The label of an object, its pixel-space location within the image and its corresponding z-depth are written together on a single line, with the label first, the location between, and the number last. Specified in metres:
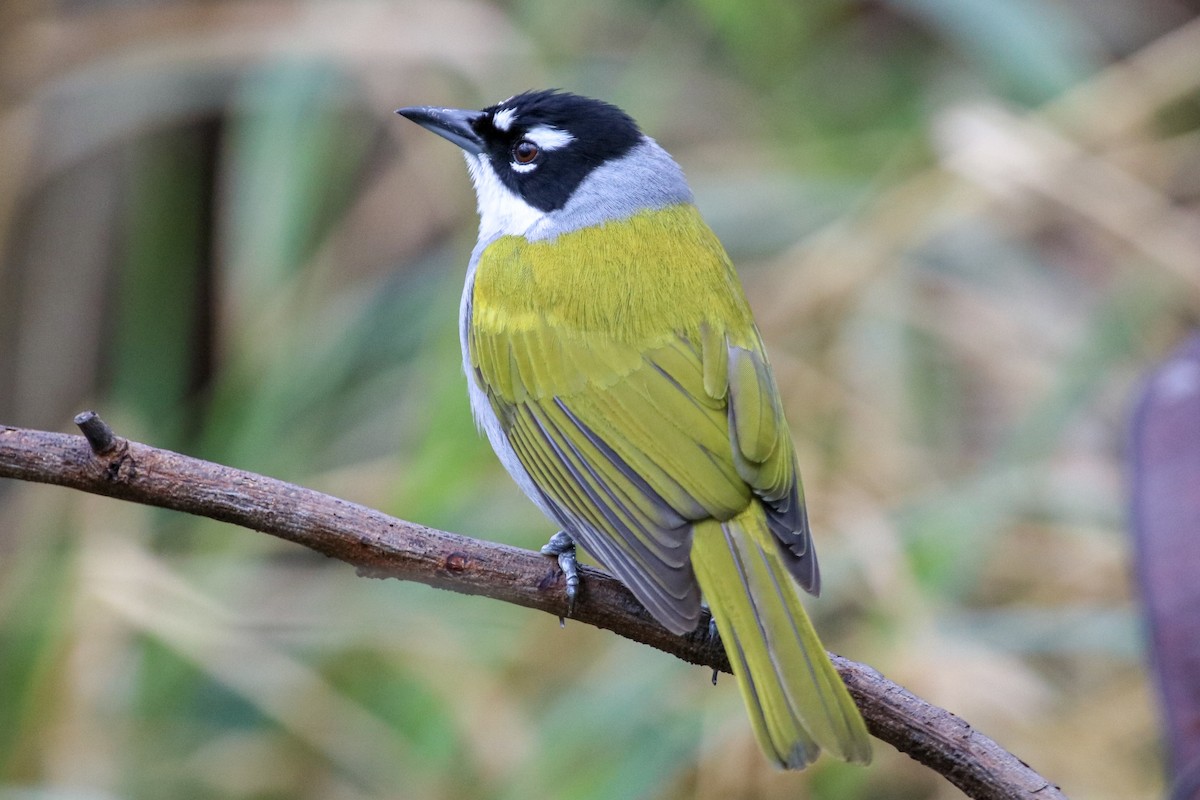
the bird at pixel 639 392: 4.56
